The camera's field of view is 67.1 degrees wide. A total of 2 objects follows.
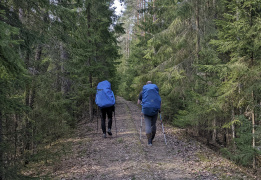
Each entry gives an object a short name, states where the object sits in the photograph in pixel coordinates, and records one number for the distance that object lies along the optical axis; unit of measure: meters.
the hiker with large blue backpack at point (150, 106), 6.88
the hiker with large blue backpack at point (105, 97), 7.58
